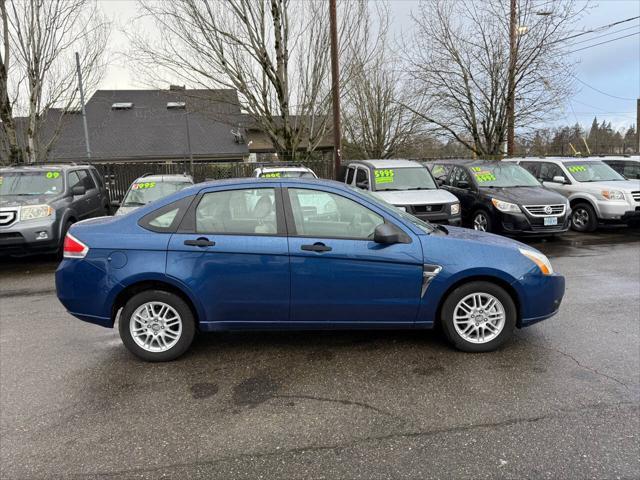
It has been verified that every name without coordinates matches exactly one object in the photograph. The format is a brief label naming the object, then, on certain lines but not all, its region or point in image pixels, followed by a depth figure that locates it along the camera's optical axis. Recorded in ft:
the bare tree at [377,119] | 65.98
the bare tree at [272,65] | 42.29
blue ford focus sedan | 12.72
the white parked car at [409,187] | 28.91
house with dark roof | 93.09
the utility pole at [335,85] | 42.42
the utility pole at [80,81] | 48.01
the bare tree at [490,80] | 44.73
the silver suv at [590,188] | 34.14
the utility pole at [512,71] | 44.60
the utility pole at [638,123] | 97.12
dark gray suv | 25.36
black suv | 30.53
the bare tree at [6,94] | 41.96
